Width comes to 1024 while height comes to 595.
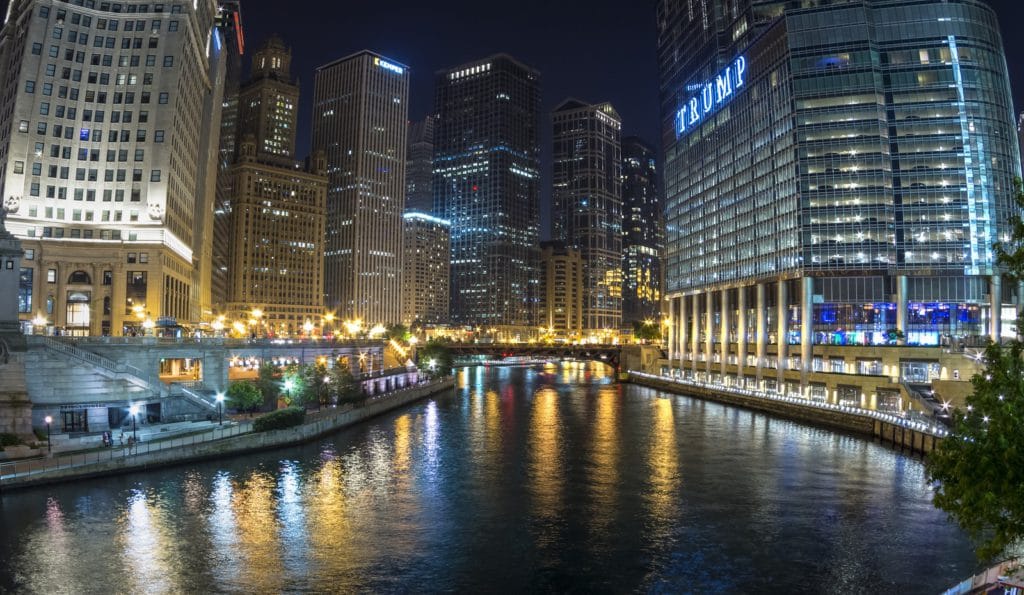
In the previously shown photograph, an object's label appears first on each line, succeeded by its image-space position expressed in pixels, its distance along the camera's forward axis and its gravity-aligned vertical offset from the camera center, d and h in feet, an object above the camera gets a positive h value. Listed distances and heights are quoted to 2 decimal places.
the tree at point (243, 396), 266.57 -26.27
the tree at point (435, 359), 539.29 -26.86
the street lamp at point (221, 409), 244.22 -29.27
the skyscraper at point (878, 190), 391.45 +76.09
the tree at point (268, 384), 281.54 -22.97
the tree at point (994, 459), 72.69 -14.14
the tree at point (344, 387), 325.42 -28.62
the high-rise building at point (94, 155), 335.88 +82.88
